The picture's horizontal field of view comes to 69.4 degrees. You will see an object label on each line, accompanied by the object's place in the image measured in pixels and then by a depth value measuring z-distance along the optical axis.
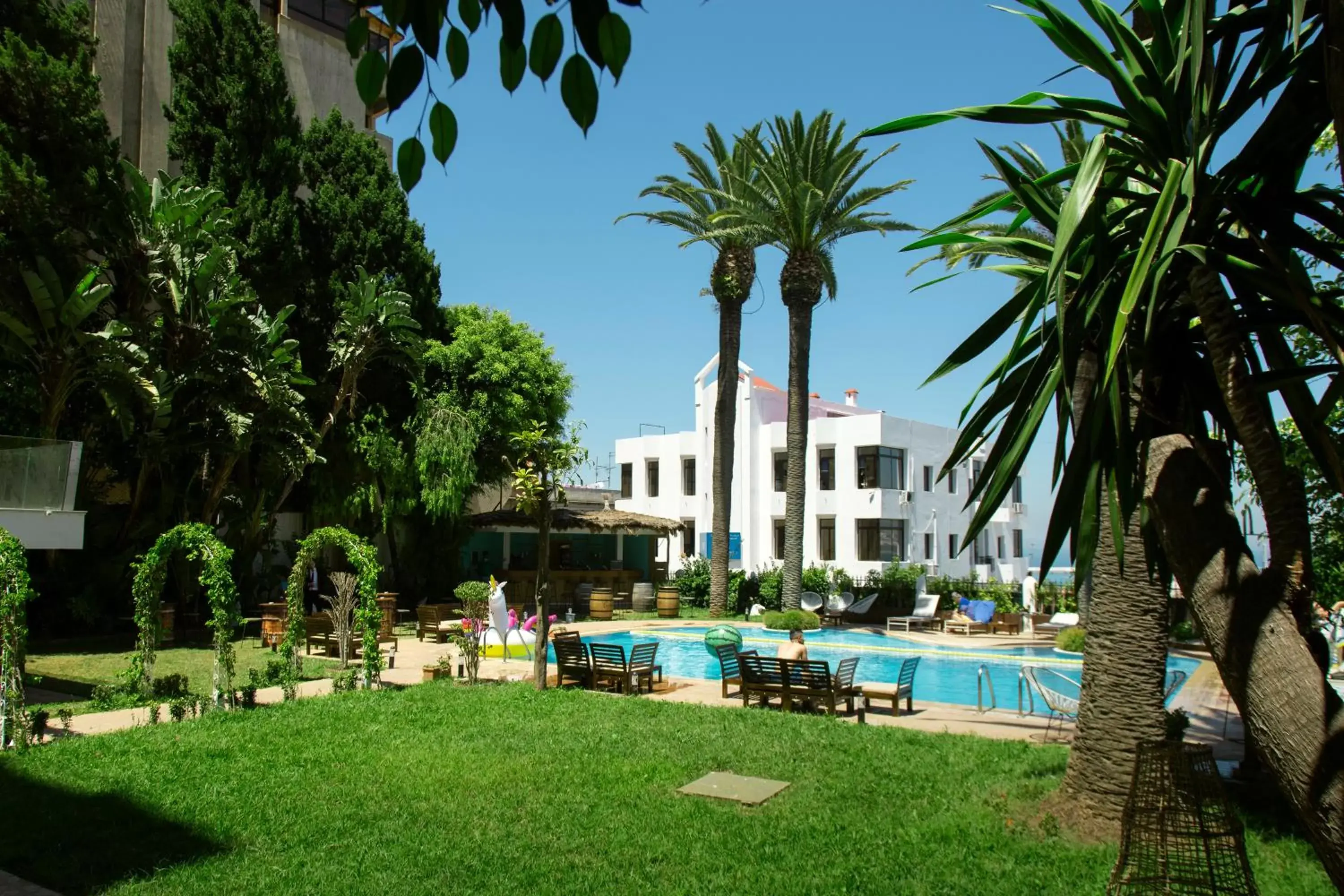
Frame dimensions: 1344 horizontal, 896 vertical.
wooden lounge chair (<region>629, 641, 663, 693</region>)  15.52
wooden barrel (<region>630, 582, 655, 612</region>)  32.97
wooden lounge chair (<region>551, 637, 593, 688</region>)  15.84
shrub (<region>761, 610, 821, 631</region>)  27.45
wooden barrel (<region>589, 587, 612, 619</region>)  31.00
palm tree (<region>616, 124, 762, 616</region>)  31.50
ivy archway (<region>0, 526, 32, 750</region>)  11.06
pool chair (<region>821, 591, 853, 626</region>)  30.52
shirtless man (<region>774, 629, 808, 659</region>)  14.67
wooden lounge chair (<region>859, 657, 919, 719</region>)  13.94
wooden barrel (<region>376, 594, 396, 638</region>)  22.69
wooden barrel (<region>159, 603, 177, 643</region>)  21.86
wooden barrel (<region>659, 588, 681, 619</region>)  31.48
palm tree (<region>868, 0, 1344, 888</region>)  2.70
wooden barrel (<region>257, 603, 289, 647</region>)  21.12
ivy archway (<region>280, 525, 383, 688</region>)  14.83
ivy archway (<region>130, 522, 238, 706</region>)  13.05
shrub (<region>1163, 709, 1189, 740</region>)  9.27
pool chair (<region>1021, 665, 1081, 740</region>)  12.24
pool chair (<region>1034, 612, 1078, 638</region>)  25.17
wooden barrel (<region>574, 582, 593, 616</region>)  32.22
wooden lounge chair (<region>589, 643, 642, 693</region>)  15.29
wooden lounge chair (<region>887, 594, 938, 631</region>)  28.56
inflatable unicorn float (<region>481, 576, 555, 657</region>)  20.84
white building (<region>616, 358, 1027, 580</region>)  38.00
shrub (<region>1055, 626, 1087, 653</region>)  22.03
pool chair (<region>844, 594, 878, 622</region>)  30.47
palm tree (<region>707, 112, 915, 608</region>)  27.88
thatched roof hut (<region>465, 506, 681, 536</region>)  32.19
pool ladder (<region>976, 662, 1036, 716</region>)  13.66
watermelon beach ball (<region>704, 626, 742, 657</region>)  19.44
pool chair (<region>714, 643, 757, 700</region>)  15.40
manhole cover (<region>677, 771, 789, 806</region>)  9.04
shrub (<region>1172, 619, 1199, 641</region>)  23.38
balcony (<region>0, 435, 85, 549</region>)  16.55
